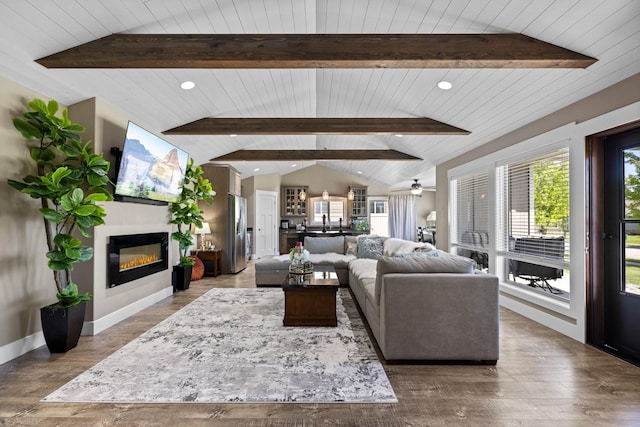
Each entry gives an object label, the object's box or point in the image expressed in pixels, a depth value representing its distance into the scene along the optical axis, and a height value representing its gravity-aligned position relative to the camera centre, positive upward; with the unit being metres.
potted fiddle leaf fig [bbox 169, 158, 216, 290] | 5.24 +0.07
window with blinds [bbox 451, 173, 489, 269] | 5.04 +0.03
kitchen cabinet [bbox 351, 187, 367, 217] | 10.98 +0.57
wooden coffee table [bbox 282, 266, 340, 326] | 3.53 -0.93
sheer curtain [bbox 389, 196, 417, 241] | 11.46 +0.03
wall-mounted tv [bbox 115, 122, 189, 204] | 3.63 +0.64
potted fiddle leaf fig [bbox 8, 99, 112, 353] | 2.68 +0.20
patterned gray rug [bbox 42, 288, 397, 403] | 2.16 -1.15
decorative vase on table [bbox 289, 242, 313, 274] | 4.00 -0.52
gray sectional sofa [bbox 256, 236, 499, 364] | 2.60 -0.77
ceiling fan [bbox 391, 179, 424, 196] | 8.97 +0.82
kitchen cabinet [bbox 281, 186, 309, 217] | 10.95 +0.54
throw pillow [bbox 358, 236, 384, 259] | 6.00 -0.51
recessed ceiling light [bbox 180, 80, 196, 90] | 3.71 +1.54
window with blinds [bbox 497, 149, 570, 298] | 3.54 -0.03
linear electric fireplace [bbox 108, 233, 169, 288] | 3.69 -0.47
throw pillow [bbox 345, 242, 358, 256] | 6.46 -0.58
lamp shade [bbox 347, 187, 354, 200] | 10.81 +0.81
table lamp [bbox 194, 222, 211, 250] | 6.62 -0.23
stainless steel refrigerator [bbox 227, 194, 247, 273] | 7.10 -0.37
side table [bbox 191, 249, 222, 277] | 6.80 -0.84
